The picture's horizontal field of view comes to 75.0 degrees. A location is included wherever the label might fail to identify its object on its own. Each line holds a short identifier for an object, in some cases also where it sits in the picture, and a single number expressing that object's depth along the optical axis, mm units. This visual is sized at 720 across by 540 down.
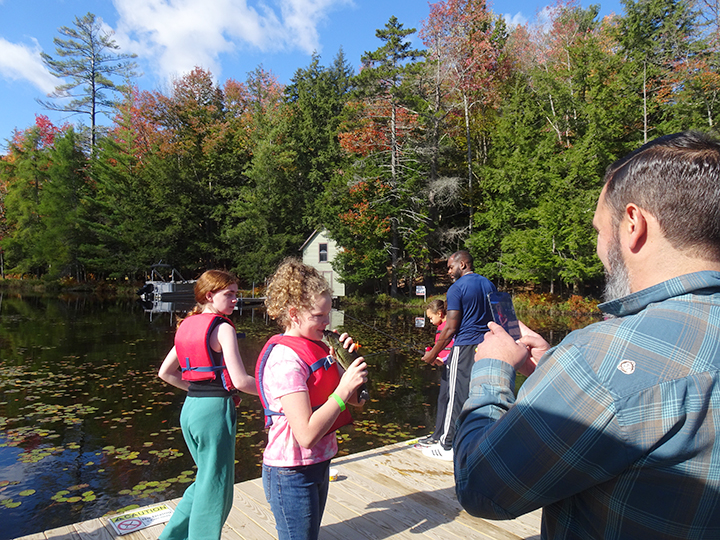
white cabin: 34125
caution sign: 3314
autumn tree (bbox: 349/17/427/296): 28109
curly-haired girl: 2188
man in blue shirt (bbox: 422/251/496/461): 4938
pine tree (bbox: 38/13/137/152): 44594
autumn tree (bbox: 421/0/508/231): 28688
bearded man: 985
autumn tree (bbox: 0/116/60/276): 42969
